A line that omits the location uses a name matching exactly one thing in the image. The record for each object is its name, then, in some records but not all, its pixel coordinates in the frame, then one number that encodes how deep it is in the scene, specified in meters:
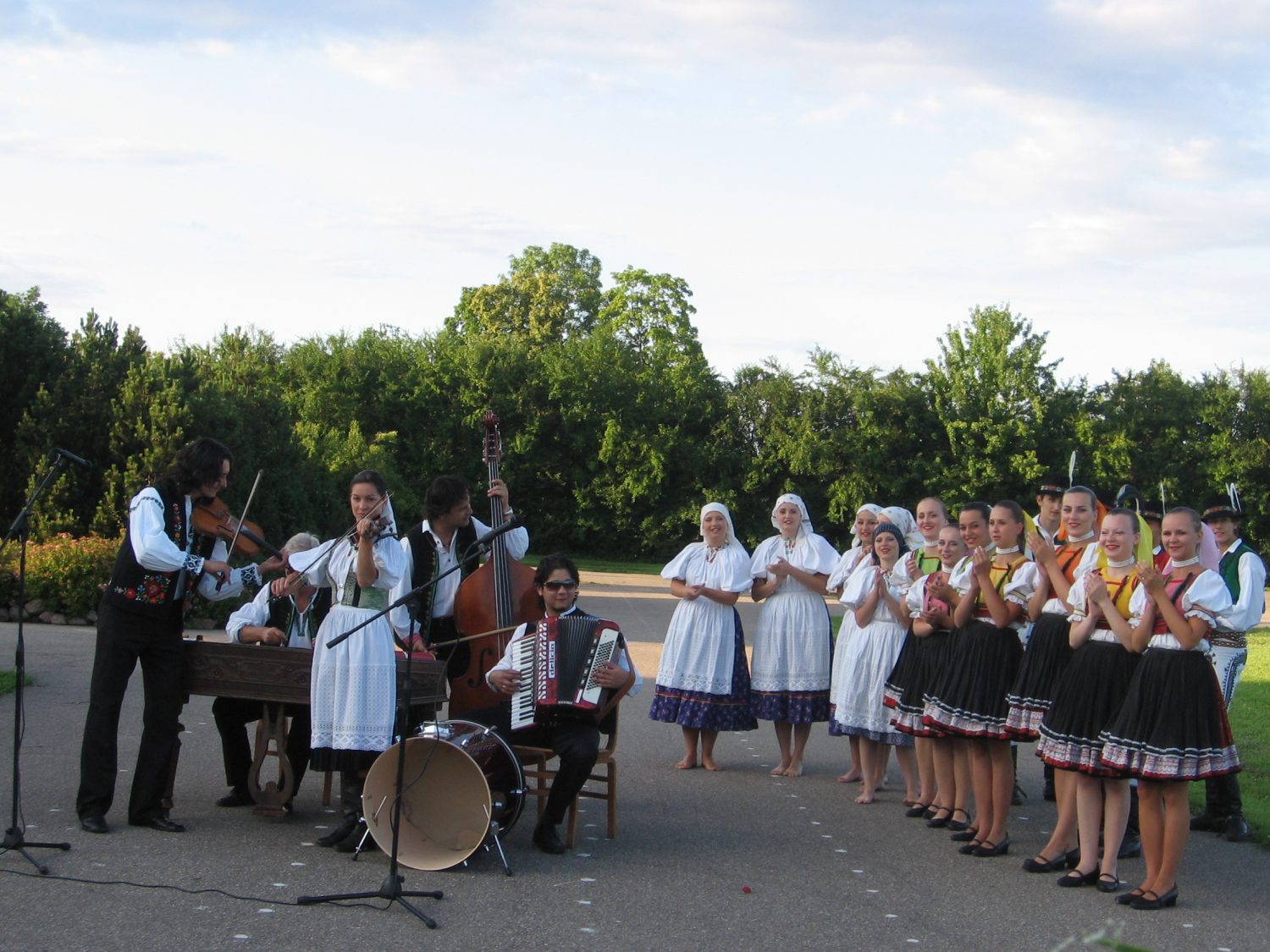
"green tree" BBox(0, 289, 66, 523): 24.27
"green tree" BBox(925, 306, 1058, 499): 47.62
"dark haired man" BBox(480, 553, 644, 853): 7.24
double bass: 7.93
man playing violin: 7.13
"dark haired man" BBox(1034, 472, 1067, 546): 9.49
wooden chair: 7.34
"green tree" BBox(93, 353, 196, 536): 21.62
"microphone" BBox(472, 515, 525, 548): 6.22
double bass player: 7.92
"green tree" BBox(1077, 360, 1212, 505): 47.66
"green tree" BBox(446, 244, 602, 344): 61.59
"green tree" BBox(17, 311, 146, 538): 22.47
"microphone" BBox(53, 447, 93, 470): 6.41
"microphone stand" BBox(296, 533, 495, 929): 5.88
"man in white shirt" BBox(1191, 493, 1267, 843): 7.98
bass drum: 6.64
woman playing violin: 6.99
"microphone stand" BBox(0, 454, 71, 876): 6.18
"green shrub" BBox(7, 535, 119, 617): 18.11
